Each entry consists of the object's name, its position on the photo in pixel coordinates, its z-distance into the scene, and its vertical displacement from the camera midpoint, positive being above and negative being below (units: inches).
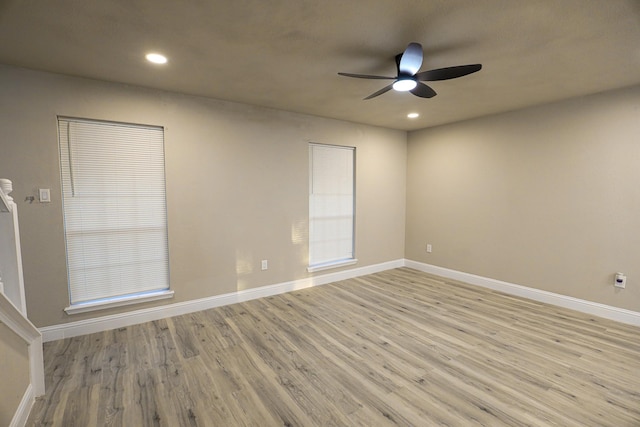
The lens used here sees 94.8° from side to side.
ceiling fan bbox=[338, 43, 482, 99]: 80.0 +35.6
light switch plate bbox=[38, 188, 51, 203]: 108.2 +0.5
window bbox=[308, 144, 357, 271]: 176.6 -6.7
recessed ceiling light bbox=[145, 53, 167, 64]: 94.4 +45.1
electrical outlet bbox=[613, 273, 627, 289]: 126.5 -37.7
